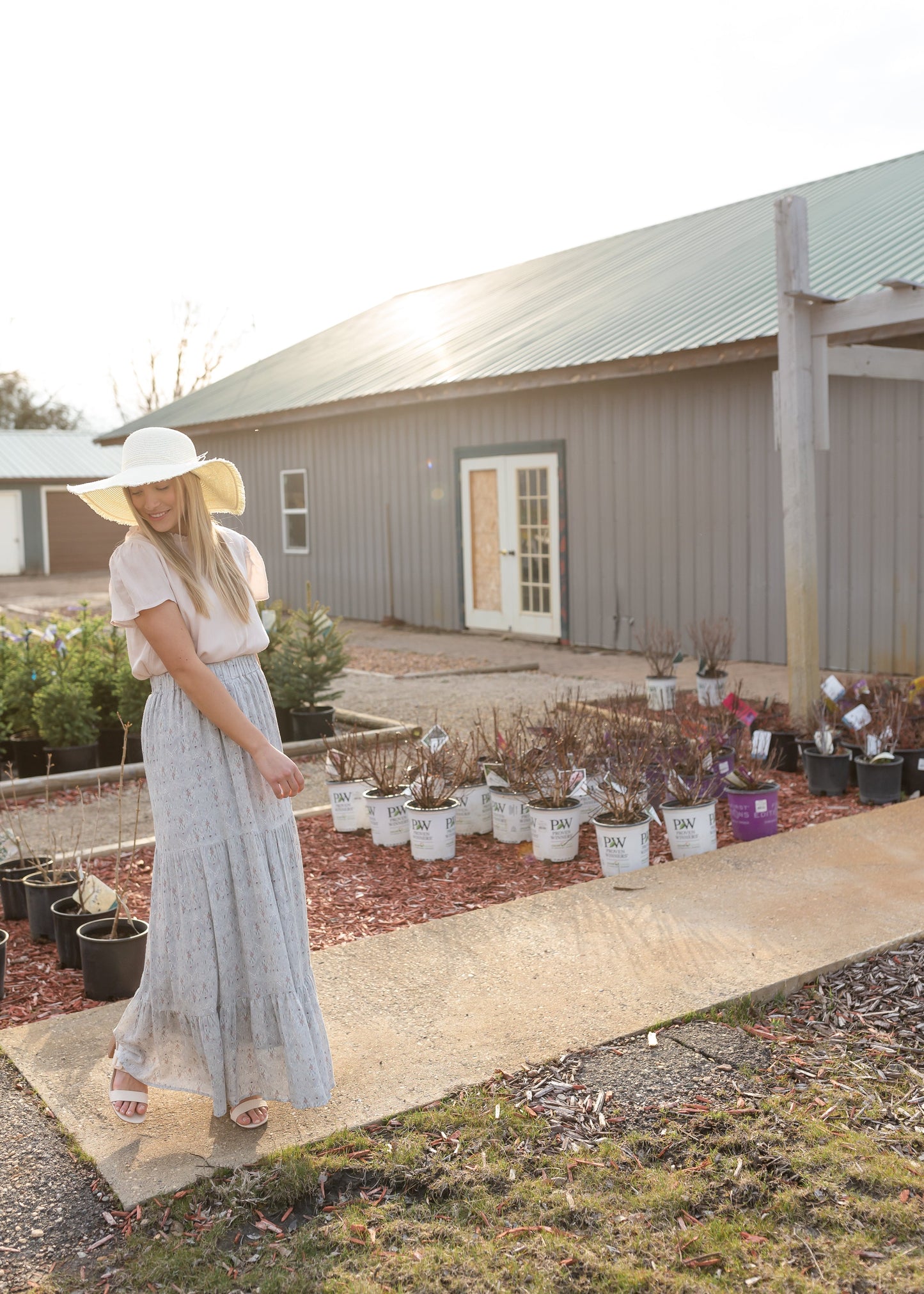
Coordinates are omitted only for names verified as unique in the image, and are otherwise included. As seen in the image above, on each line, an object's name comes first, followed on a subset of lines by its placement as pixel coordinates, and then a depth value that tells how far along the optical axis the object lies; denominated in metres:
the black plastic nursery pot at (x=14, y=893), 4.54
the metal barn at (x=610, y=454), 9.88
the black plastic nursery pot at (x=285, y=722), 7.81
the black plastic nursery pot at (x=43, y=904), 4.25
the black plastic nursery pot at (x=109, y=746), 7.42
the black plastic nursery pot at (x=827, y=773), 5.83
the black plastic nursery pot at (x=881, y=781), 5.60
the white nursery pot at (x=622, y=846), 4.68
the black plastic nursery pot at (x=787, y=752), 6.41
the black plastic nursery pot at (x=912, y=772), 5.76
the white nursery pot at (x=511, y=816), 5.24
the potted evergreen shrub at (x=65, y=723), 7.00
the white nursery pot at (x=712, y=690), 8.00
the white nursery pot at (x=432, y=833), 5.01
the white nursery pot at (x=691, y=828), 4.88
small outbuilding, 30.95
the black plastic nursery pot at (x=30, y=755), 7.20
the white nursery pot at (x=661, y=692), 7.99
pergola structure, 6.62
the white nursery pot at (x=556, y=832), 4.95
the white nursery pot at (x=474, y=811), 5.40
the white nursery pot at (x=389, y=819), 5.27
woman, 2.70
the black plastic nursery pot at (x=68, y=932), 3.95
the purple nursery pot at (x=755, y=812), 5.10
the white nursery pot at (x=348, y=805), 5.55
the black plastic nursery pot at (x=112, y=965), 3.65
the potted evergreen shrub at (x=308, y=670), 7.69
